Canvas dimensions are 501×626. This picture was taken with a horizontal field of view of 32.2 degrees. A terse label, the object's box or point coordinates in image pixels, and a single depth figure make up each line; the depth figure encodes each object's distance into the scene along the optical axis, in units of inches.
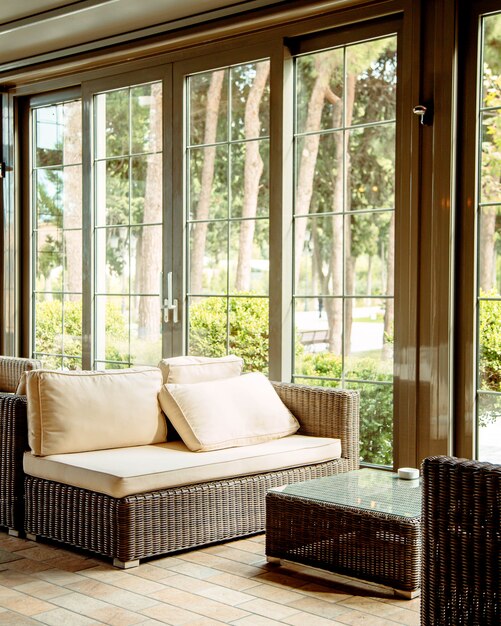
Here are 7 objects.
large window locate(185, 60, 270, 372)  213.2
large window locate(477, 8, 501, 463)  169.3
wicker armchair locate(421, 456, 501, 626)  95.7
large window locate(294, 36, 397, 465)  194.1
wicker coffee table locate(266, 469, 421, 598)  130.0
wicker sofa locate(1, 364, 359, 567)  144.1
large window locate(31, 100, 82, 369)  256.7
